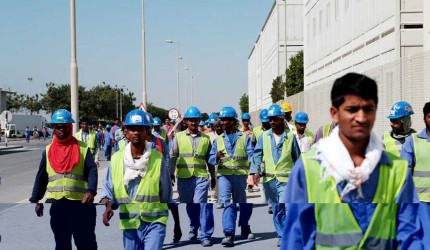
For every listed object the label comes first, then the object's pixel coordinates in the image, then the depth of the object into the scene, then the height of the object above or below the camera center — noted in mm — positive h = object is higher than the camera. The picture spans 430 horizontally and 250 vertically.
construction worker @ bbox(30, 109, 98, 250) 7090 -511
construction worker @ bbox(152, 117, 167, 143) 15518 -227
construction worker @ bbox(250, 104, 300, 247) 9258 -511
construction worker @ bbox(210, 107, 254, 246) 10180 -595
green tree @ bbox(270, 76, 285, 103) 61194 +2578
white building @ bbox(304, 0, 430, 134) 15641 +3170
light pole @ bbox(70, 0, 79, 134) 18828 +1355
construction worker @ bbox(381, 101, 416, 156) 8508 -121
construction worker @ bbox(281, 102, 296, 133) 14141 +144
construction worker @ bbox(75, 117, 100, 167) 17359 -370
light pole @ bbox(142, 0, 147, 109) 40375 +3122
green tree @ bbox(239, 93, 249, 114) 148125 +3462
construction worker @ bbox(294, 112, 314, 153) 12488 -277
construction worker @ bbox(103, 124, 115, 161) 26078 -937
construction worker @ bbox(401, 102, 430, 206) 6918 -378
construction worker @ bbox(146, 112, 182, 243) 5889 -908
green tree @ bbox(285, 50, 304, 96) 55656 +3312
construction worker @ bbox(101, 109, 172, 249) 5582 -606
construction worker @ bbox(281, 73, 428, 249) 3197 -335
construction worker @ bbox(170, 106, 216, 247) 10195 -633
